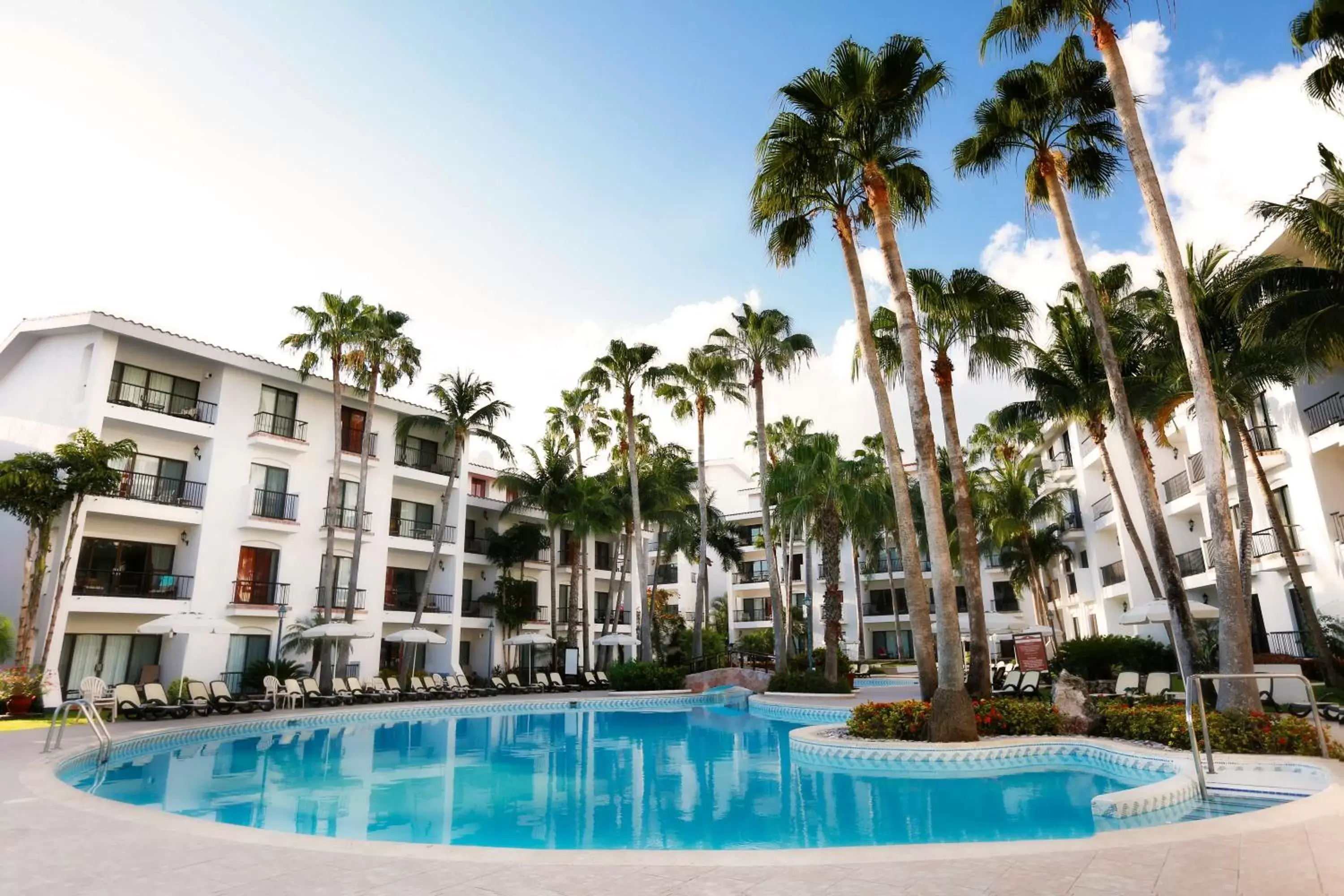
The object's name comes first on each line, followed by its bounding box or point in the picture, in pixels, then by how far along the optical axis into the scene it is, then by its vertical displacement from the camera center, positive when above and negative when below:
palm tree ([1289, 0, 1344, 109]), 11.50 +9.05
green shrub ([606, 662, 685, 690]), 28.22 -1.09
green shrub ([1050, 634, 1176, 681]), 20.31 -0.47
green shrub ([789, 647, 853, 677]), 28.88 -0.70
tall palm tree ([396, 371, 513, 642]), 28.42 +8.79
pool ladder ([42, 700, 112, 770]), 11.05 -1.00
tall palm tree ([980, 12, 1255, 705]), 11.65 +6.16
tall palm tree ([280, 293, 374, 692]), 24.89 +10.09
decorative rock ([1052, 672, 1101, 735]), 12.61 -1.12
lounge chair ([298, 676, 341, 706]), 22.36 -1.21
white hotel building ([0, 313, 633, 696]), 21.19 +4.94
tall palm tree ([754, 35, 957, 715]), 13.78 +9.29
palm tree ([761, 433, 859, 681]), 24.11 +4.70
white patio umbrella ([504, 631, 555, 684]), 29.61 +0.41
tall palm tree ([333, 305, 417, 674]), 25.30 +9.68
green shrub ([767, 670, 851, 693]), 22.58 -1.15
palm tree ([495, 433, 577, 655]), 31.72 +6.86
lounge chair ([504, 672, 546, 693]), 29.00 -1.38
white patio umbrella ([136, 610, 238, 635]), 19.11 +0.77
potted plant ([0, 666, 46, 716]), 16.92 -0.68
